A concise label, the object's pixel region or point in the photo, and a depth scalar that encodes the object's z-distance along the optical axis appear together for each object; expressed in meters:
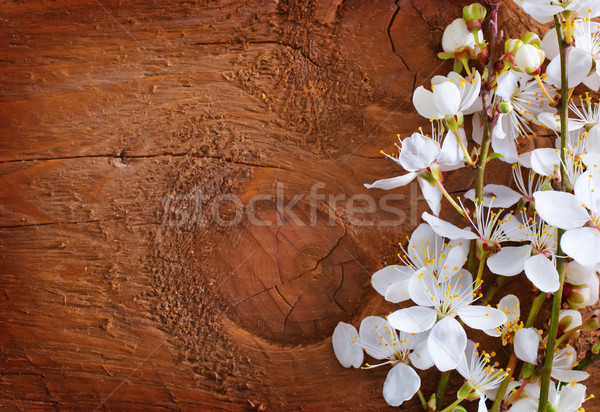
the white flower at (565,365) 0.27
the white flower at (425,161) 0.27
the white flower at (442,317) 0.27
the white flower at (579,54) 0.27
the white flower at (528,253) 0.26
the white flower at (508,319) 0.27
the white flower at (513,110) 0.27
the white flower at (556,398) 0.27
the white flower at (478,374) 0.27
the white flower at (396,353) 0.27
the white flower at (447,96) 0.27
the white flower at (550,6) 0.26
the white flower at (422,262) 0.27
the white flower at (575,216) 0.26
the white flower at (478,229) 0.27
